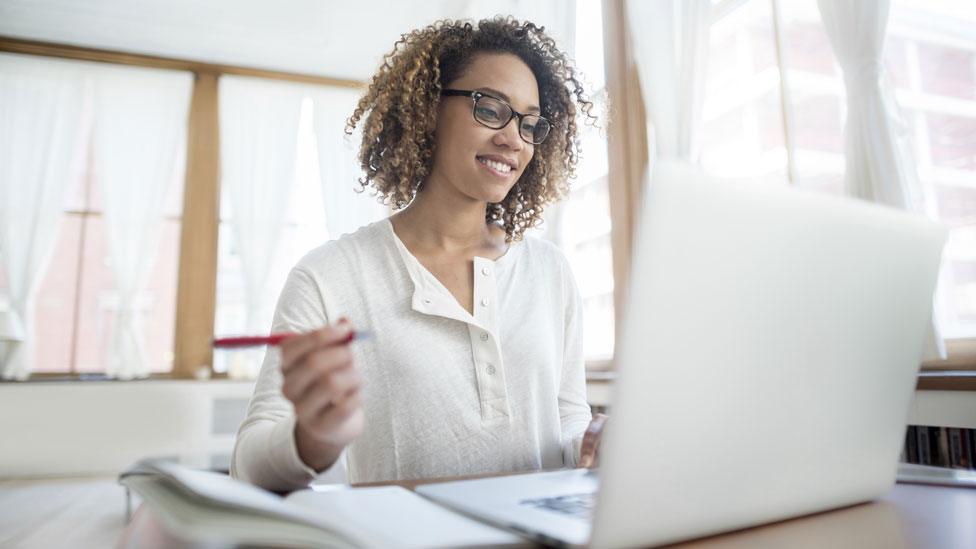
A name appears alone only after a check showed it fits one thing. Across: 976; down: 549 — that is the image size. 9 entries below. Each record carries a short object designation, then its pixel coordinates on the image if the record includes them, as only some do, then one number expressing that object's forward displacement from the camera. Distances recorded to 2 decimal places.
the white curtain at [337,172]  5.39
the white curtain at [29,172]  4.55
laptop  0.42
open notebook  0.42
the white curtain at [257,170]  5.09
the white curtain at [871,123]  1.58
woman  1.10
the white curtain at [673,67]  2.41
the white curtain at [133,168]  4.77
